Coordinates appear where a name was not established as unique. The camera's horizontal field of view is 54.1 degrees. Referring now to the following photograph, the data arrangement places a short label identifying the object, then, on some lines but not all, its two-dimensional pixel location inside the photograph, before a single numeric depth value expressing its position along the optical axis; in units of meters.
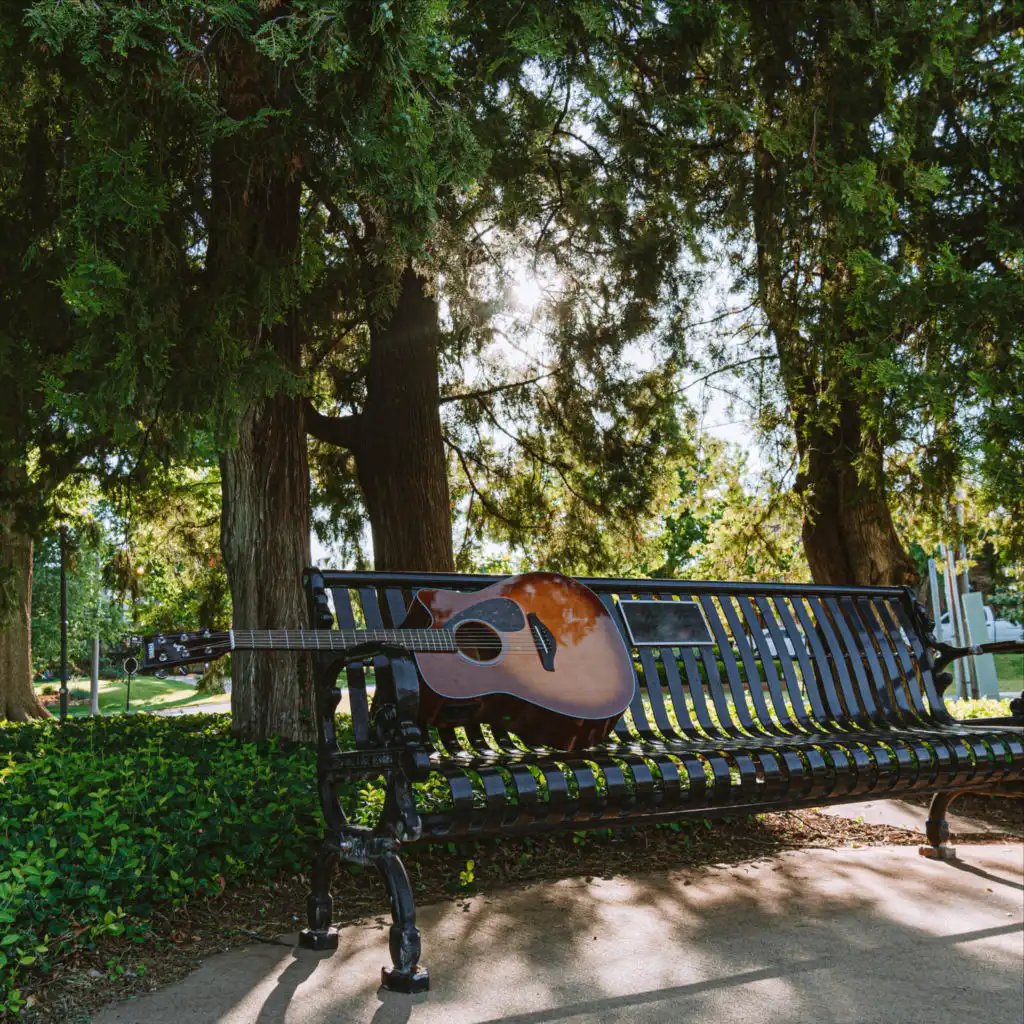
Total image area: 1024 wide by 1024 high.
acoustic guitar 3.12
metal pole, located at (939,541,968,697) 12.23
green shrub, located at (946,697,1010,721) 7.66
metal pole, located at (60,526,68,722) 15.75
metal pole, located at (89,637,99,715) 23.12
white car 41.74
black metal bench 2.70
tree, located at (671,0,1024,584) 5.48
